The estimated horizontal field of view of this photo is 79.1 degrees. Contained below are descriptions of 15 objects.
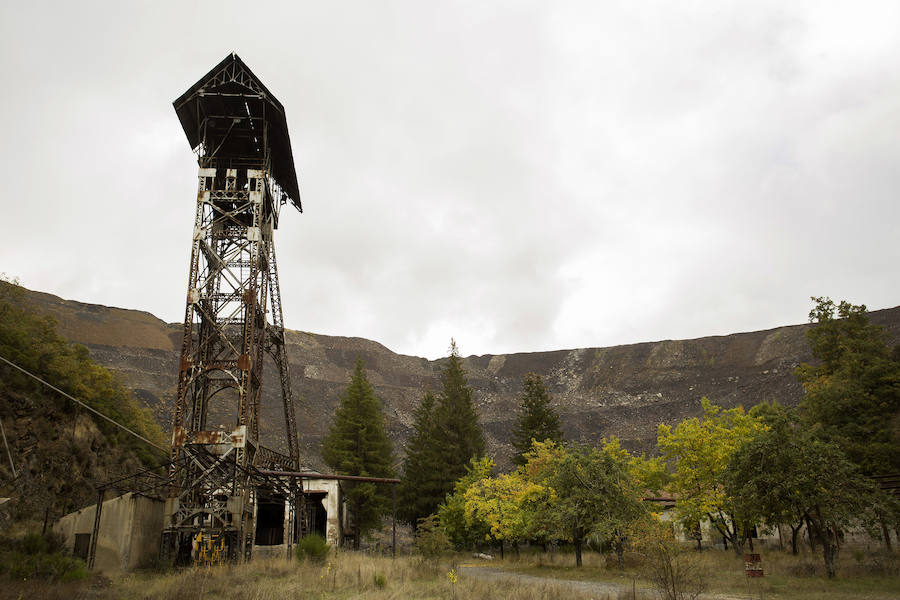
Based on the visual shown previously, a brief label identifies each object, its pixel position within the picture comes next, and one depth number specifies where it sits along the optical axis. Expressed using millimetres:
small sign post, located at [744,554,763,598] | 17591
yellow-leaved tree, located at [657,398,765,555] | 26500
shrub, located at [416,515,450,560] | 22469
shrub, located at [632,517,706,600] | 11172
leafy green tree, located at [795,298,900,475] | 26969
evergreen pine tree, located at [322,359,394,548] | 41406
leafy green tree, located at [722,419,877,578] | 17438
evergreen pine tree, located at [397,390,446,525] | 43312
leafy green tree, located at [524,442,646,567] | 22609
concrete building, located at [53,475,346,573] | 18688
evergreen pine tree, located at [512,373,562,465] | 47344
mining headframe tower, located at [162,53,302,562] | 22531
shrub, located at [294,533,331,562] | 20453
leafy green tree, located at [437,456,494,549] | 36344
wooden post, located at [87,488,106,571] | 18038
